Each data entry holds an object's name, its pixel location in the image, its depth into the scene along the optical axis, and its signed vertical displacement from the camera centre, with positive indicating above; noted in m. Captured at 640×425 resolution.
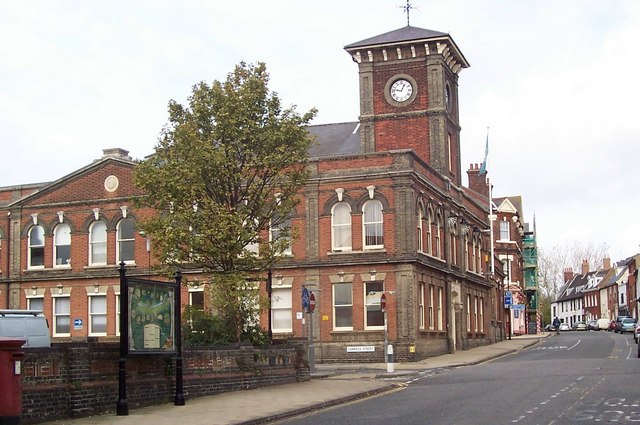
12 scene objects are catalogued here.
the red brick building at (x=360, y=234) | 41.91 +3.18
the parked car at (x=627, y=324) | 77.06 -3.01
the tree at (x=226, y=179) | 26.59 +3.55
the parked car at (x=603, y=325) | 105.00 -4.07
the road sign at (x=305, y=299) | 30.34 -0.09
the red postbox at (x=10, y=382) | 13.73 -1.19
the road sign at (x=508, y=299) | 69.69 -0.58
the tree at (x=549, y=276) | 124.69 +2.07
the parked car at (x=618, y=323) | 80.92 -3.08
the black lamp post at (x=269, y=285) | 29.22 +0.40
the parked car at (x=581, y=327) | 116.03 -4.71
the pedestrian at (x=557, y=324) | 84.88 -3.18
